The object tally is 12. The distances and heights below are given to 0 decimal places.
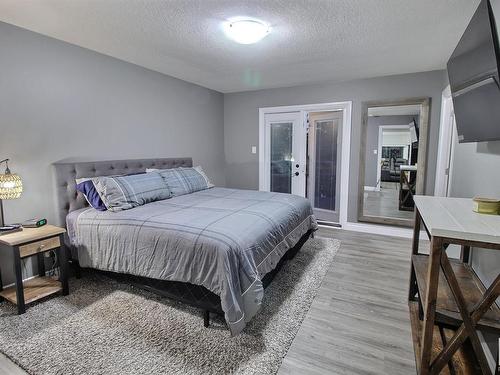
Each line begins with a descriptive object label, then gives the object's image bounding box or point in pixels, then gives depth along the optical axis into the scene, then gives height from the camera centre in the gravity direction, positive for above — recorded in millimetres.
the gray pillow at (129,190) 2656 -340
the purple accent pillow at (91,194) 2684 -361
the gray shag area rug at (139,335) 1658 -1250
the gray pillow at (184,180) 3359 -303
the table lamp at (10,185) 2191 -220
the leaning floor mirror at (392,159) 3916 -91
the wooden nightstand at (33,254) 2098 -807
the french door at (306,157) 4824 -22
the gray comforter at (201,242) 1846 -671
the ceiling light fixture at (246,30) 2281 +1089
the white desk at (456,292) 1188 -708
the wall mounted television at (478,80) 1464 +451
